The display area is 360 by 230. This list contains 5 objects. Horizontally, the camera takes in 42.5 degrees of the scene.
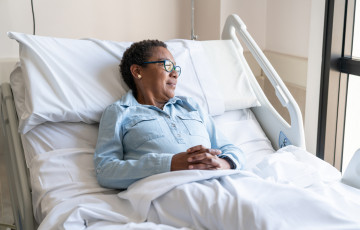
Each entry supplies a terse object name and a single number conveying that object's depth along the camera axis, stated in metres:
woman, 1.62
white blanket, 1.34
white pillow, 1.86
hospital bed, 1.54
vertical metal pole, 2.86
